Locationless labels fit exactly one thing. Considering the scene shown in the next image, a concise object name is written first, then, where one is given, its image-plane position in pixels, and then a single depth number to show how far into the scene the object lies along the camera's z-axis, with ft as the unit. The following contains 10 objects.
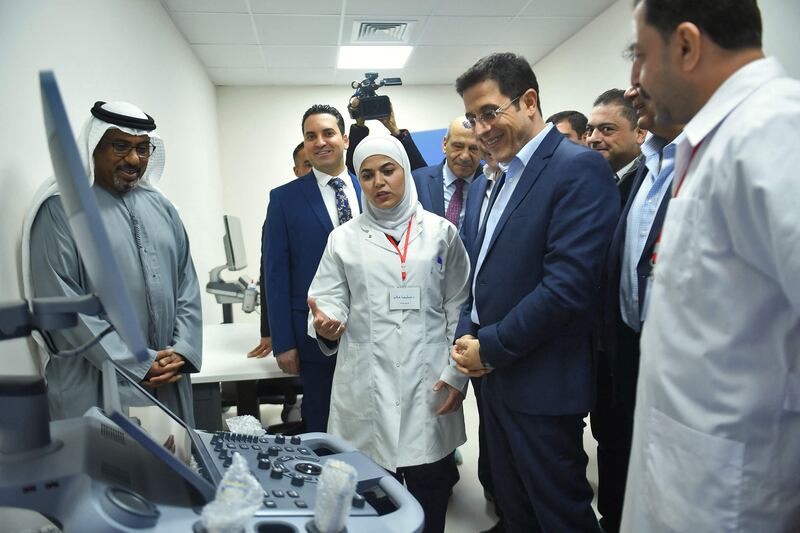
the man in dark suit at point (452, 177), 7.93
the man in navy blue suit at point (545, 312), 4.31
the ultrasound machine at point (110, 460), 1.61
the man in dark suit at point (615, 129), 7.27
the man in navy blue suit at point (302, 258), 6.81
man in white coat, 2.35
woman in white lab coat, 5.39
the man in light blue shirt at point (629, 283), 4.95
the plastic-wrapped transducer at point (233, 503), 1.67
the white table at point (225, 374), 6.93
